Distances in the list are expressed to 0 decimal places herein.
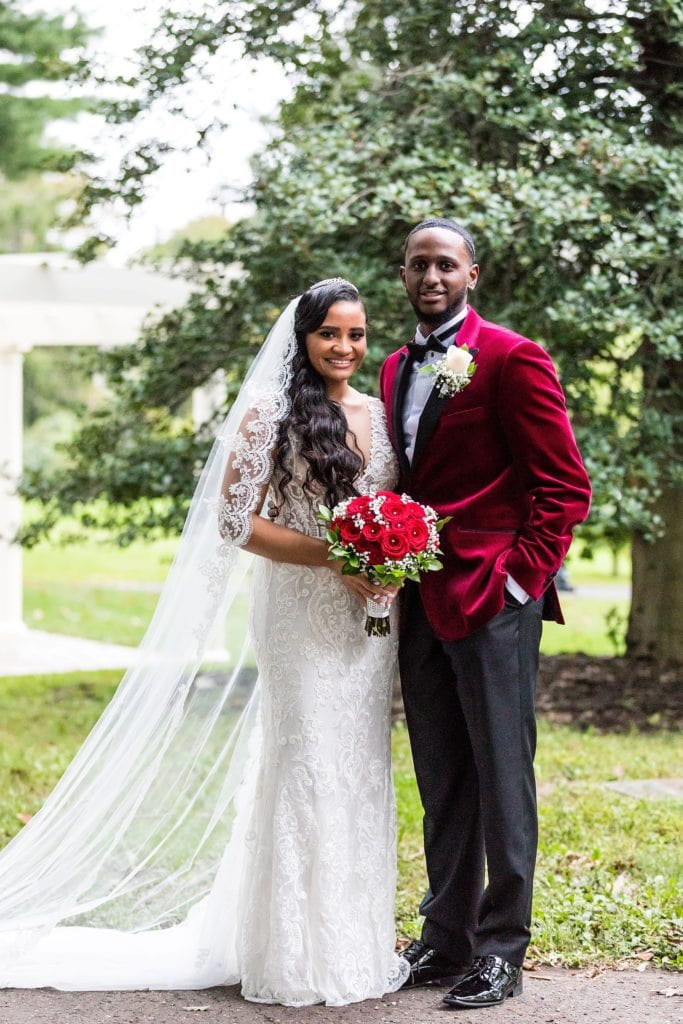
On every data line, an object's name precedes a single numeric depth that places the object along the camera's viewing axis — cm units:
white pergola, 1108
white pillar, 1252
